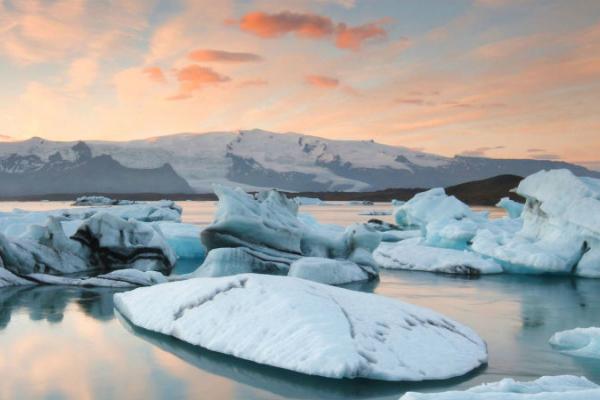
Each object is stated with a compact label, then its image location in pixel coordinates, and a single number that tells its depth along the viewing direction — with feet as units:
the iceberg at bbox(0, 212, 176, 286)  47.60
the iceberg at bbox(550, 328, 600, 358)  23.85
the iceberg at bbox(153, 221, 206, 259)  64.28
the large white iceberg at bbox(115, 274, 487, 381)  20.06
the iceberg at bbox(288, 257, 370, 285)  42.14
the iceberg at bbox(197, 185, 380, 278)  46.73
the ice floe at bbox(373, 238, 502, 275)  51.93
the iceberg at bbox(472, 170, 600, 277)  49.62
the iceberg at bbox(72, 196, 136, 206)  233.96
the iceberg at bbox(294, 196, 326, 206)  303.07
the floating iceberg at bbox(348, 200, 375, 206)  326.67
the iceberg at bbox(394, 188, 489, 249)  65.87
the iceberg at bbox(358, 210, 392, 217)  182.29
